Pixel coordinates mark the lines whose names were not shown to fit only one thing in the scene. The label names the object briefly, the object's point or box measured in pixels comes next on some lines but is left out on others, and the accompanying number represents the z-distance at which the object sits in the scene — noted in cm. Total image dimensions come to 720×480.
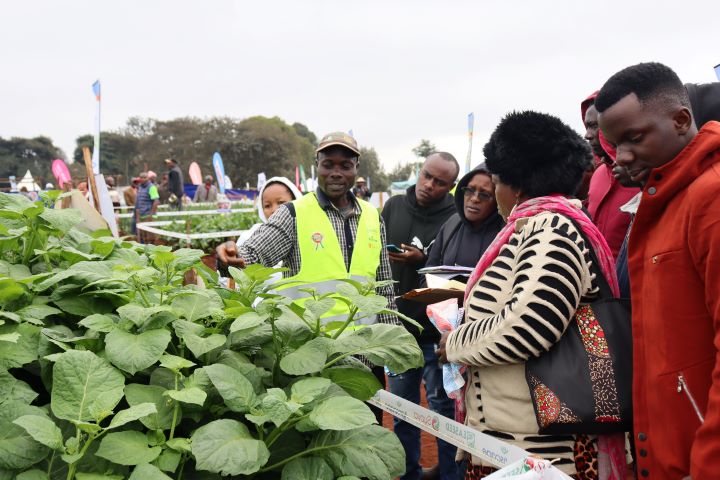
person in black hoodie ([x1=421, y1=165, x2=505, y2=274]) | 316
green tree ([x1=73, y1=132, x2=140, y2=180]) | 5406
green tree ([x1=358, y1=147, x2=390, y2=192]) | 5125
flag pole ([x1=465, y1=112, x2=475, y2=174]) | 1285
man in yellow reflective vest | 273
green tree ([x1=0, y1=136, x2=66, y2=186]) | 5452
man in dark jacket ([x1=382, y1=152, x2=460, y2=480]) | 336
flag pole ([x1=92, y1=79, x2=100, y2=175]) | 792
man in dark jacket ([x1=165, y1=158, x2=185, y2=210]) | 1625
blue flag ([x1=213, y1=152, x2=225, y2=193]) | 1986
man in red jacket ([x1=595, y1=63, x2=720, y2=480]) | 129
